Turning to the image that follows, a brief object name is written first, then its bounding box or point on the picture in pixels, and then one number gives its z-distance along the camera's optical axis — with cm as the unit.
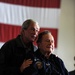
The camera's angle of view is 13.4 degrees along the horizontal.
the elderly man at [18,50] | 347
